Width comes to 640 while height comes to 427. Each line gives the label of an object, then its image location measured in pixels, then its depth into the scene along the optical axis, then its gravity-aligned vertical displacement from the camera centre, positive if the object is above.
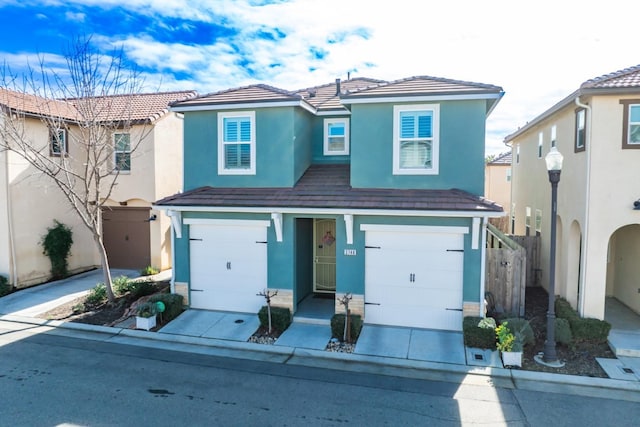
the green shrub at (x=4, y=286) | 13.39 -3.22
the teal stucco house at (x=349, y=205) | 10.01 -0.34
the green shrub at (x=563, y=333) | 9.00 -3.05
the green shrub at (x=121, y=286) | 12.95 -3.05
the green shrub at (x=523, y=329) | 8.76 -2.91
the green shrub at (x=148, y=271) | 15.18 -3.03
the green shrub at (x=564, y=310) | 9.75 -2.85
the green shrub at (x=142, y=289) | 12.35 -3.00
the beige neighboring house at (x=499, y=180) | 28.84 +0.88
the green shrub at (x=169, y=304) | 10.95 -3.07
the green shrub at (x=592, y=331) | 9.09 -3.02
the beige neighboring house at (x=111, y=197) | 13.87 -0.30
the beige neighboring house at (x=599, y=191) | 9.49 +0.05
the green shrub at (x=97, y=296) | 12.27 -3.20
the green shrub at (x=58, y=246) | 14.82 -2.09
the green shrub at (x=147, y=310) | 10.48 -3.06
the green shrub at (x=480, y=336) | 9.09 -3.16
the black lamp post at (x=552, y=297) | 8.42 -2.12
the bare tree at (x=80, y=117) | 12.07 +2.45
